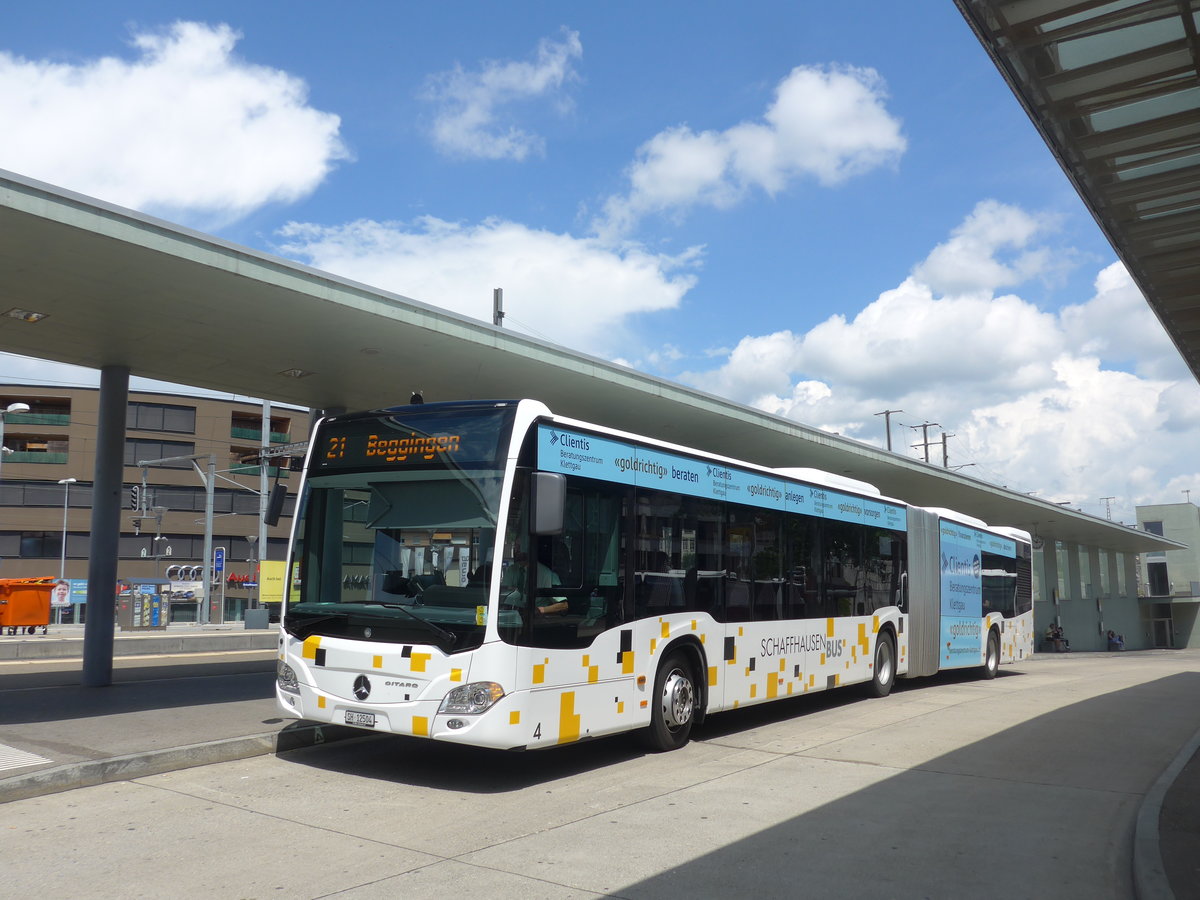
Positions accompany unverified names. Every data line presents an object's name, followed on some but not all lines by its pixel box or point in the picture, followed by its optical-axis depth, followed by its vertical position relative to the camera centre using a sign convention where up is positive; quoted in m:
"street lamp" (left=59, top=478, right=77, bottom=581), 62.59 +1.73
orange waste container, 27.73 -1.13
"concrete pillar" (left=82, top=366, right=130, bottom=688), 13.80 +0.50
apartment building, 65.81 +5.32
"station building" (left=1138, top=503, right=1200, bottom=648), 71.00 -0.59
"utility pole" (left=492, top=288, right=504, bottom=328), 28.72 +7.69
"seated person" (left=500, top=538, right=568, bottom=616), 7.90 -0.10
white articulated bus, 7.84 -0.13
